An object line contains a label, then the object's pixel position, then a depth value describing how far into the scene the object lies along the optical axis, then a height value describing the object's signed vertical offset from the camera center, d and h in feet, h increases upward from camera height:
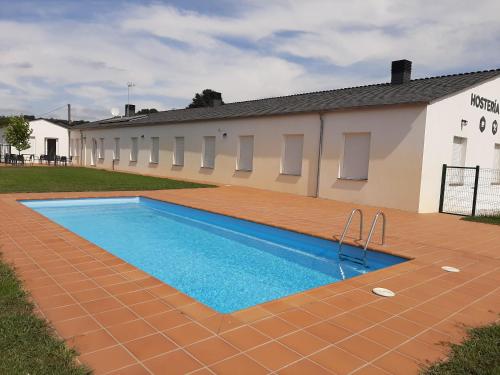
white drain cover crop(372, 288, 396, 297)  12.91 -4.50
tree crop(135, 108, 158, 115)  217.89 +26.48
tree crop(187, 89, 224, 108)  183.73 +29.71
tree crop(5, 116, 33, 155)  94.68 +4.22
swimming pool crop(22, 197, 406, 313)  17.40 -5.88
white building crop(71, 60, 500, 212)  36.86 +2.97
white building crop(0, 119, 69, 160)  114.21 +3.46
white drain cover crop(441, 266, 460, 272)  16.41 -4.51
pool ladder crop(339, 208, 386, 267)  19.94 -5.24
